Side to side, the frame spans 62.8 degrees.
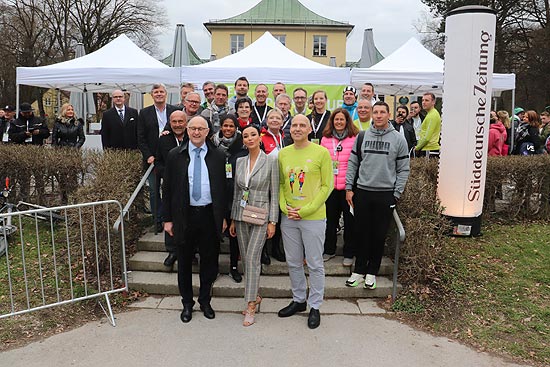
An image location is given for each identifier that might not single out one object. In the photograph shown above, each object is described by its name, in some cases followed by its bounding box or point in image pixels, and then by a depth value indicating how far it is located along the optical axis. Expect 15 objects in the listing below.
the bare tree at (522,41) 28.48
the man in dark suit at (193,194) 4.06
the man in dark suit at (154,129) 5.65
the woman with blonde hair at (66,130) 8.50
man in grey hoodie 4.50
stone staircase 4.80
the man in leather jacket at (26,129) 8.52
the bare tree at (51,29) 34.88
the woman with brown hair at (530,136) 8.45
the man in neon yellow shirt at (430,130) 7.31
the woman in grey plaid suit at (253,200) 4.05
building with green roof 42.84
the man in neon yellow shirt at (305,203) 3.97
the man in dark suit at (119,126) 6.71
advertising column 5.84
